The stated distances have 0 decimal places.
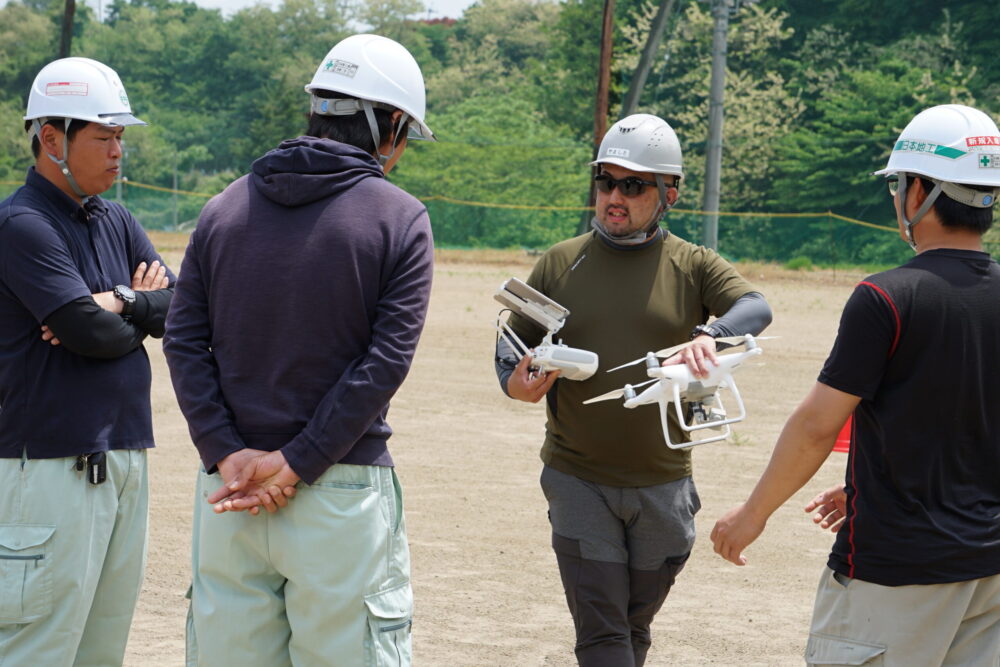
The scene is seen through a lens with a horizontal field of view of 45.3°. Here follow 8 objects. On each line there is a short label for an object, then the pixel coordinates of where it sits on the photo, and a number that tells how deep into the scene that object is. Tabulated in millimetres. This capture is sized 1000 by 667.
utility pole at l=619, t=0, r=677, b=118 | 30766
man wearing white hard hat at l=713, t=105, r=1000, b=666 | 3064
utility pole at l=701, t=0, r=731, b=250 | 29562
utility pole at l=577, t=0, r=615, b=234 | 32375
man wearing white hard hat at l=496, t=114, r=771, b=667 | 4359
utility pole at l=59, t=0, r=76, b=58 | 32500
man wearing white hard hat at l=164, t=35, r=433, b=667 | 3182
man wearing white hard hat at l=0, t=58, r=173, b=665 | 3902
